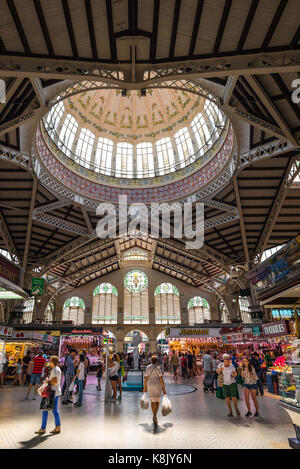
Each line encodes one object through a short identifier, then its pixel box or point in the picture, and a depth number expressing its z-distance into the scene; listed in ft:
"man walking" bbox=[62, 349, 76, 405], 25.63
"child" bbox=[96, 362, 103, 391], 39.55
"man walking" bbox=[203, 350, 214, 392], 39.78
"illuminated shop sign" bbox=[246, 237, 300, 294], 18.85
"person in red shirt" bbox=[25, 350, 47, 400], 28.45
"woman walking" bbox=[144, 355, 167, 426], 18.78
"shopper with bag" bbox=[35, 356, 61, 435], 15.83
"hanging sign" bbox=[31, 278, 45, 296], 66.49
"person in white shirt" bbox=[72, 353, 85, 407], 24.90
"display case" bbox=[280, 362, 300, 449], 13.51
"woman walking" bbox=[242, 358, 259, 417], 21.56
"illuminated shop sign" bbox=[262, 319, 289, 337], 34.60
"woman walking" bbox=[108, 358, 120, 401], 27.80
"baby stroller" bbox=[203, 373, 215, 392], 35.15
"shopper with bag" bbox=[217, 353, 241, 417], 20.48
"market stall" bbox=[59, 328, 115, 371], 72.69
